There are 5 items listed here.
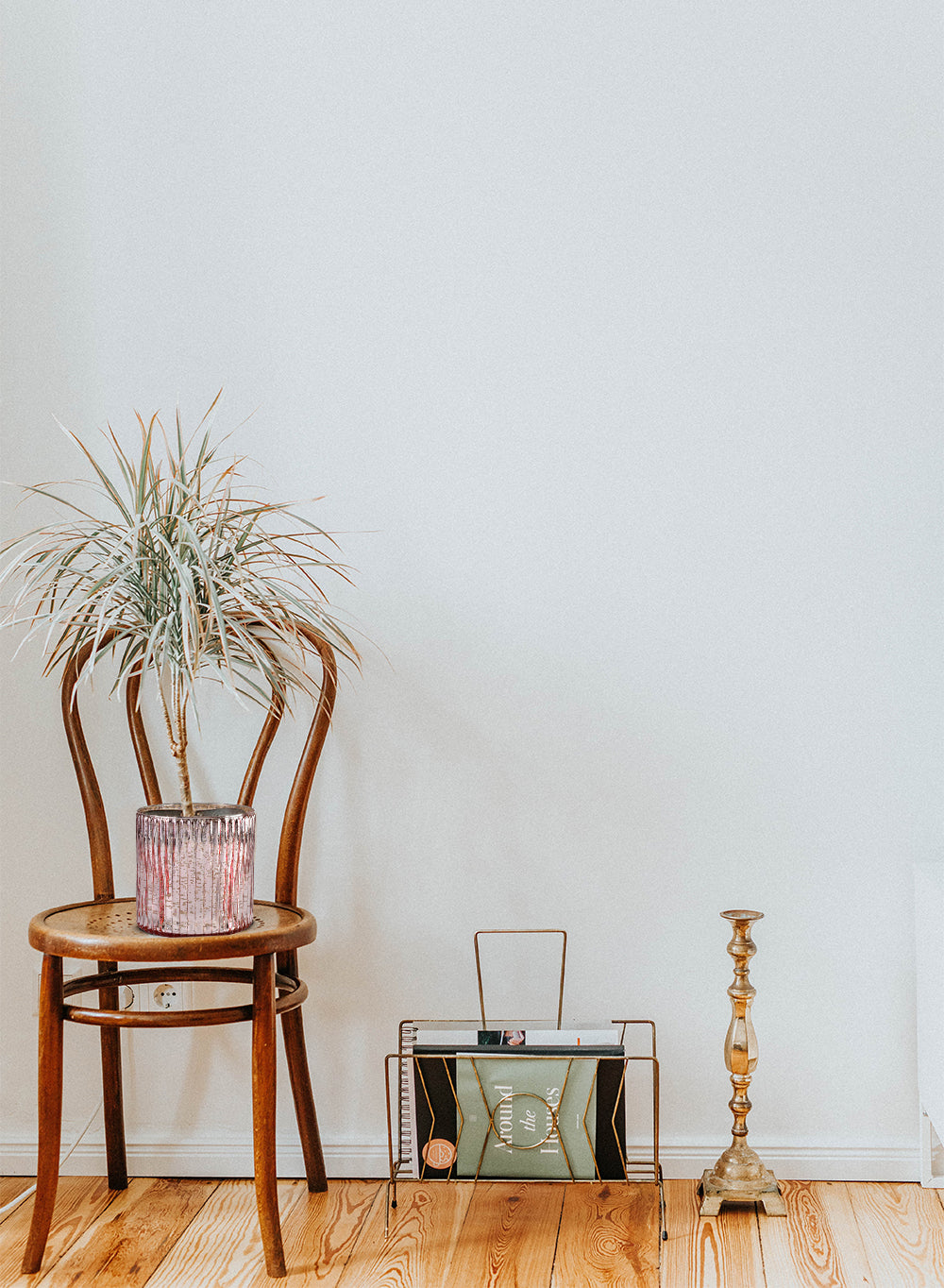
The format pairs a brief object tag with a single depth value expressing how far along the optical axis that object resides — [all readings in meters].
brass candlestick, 1.79
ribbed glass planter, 1.58
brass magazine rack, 1.71
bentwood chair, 1.57
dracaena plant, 1.60
